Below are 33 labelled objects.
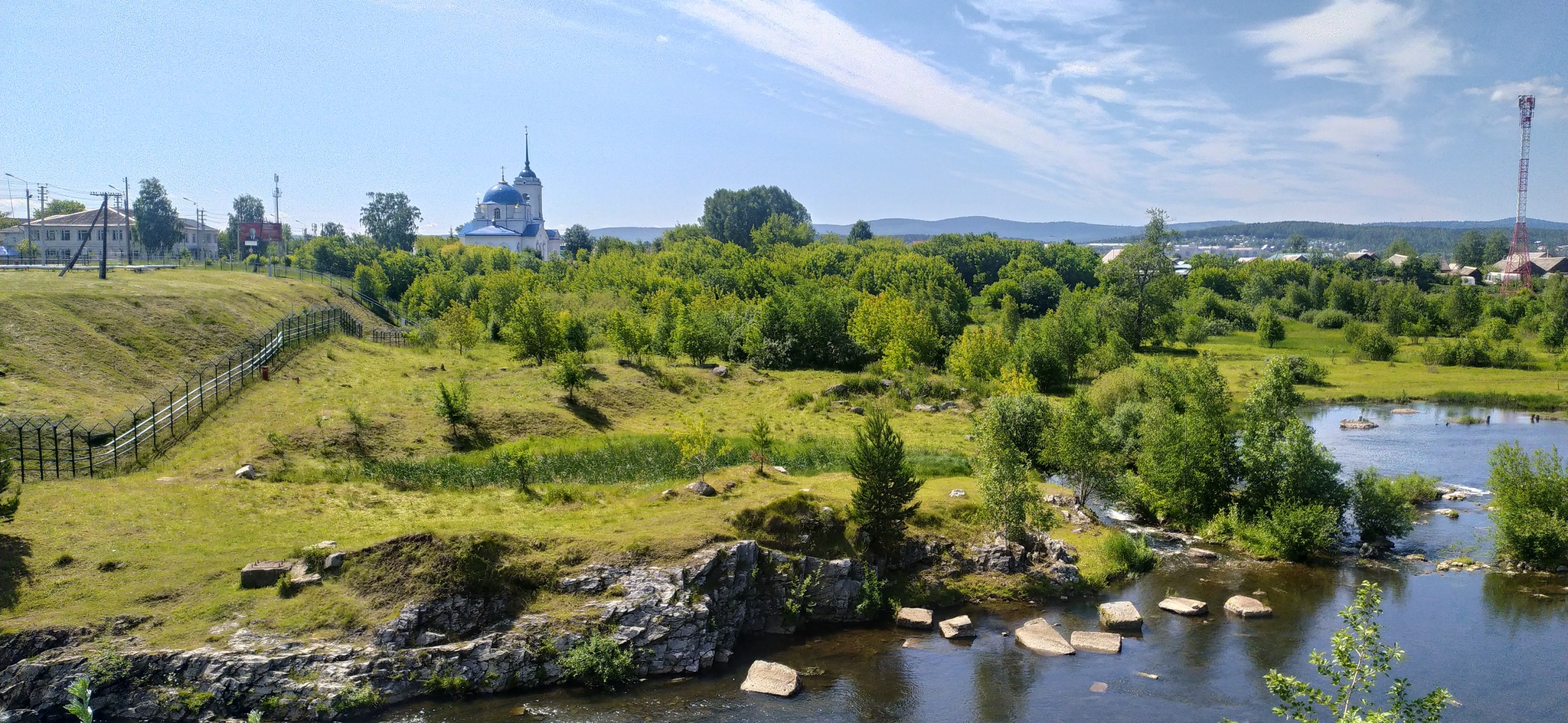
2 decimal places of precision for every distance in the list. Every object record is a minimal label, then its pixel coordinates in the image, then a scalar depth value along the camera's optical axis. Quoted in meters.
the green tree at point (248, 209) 181.00
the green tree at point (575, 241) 170.88
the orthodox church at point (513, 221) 165.25
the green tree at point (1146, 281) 88.81
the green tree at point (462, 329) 72.75
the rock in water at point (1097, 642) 28.59
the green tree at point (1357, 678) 13.47
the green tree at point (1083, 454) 40.34
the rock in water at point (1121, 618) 30.06
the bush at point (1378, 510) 37.75
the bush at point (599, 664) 26.22
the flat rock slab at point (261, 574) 26.45
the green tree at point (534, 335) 64.50
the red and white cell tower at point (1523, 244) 113.12
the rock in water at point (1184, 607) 31.20
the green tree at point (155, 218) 119.75
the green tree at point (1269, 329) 100.06
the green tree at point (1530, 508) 34.62
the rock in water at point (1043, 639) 28.62
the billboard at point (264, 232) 154.25
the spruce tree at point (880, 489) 33.00
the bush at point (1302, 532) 35.91
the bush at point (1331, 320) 115.94
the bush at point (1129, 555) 35.19
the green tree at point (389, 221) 154.00
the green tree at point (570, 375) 52.34
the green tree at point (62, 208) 147.88
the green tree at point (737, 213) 181.38
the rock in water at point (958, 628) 29.89
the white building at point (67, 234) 99.75
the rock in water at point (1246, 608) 30.95
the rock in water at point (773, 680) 26.03
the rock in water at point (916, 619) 30.70
